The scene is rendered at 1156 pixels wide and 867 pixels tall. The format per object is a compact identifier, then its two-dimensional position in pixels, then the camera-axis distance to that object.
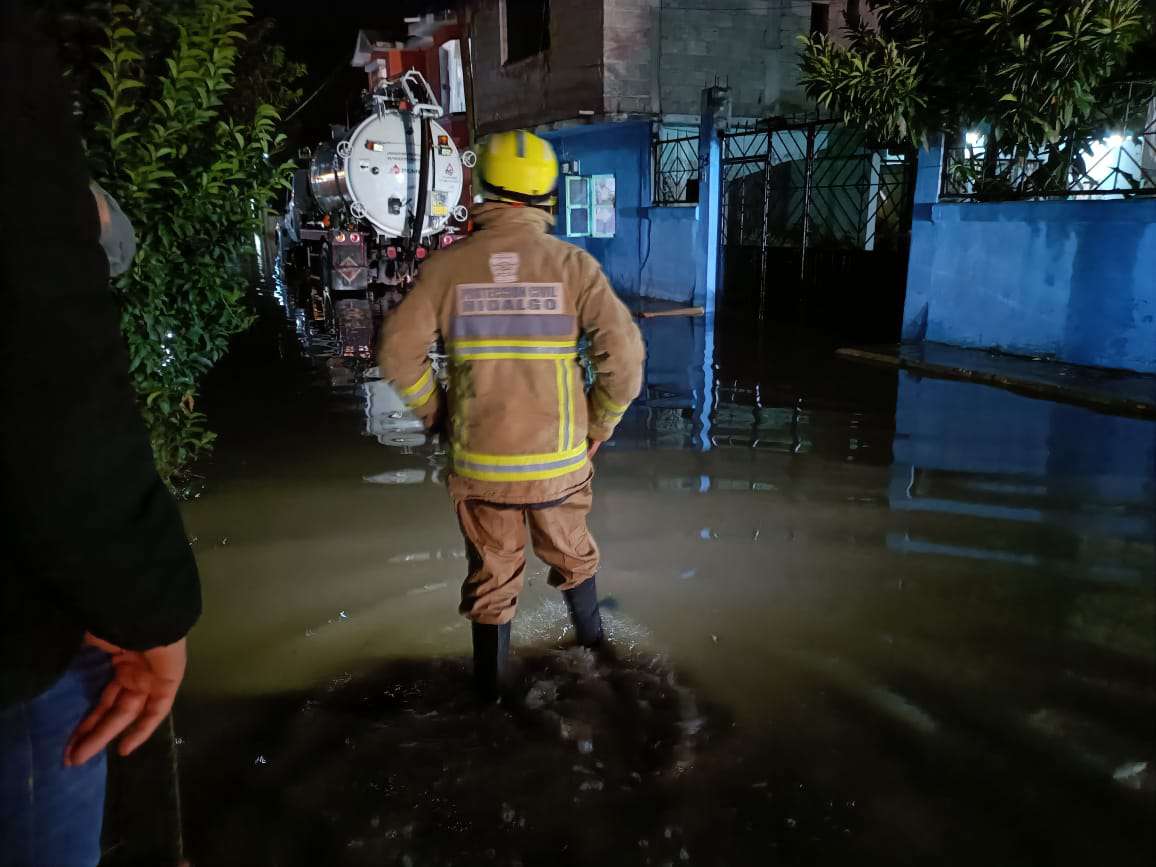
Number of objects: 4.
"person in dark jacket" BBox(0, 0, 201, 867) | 1.18
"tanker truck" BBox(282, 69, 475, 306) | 13.44
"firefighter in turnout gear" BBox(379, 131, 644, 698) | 3.07
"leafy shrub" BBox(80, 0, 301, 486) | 3.75
